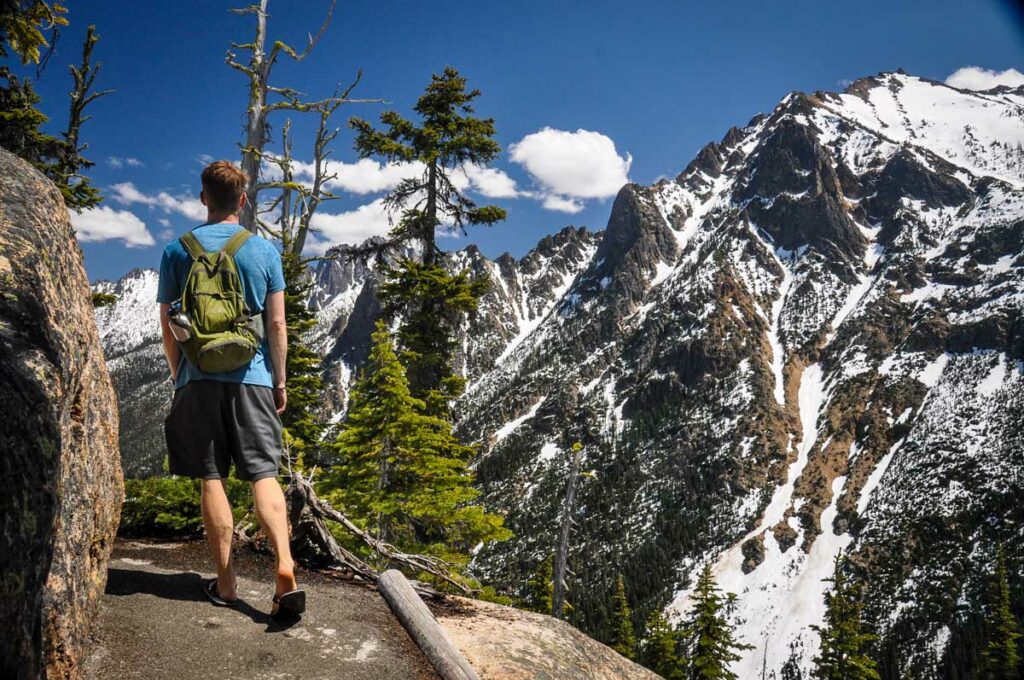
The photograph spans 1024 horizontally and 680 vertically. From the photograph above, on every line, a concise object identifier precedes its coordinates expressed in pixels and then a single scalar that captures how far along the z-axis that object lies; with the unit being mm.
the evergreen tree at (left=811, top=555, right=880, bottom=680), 27125
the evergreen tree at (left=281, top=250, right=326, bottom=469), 17109
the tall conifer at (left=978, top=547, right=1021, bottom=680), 38125
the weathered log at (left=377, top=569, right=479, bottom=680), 3631
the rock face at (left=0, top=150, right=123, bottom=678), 2377
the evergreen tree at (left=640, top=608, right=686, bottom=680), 28656
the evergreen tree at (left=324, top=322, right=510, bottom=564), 10516
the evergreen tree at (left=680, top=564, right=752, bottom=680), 25953
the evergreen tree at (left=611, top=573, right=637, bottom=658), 30933
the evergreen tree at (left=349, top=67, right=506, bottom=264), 14164
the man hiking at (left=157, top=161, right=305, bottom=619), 3375
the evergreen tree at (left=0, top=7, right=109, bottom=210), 13492
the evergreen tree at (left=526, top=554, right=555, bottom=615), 26016
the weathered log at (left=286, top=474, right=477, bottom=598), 5645
